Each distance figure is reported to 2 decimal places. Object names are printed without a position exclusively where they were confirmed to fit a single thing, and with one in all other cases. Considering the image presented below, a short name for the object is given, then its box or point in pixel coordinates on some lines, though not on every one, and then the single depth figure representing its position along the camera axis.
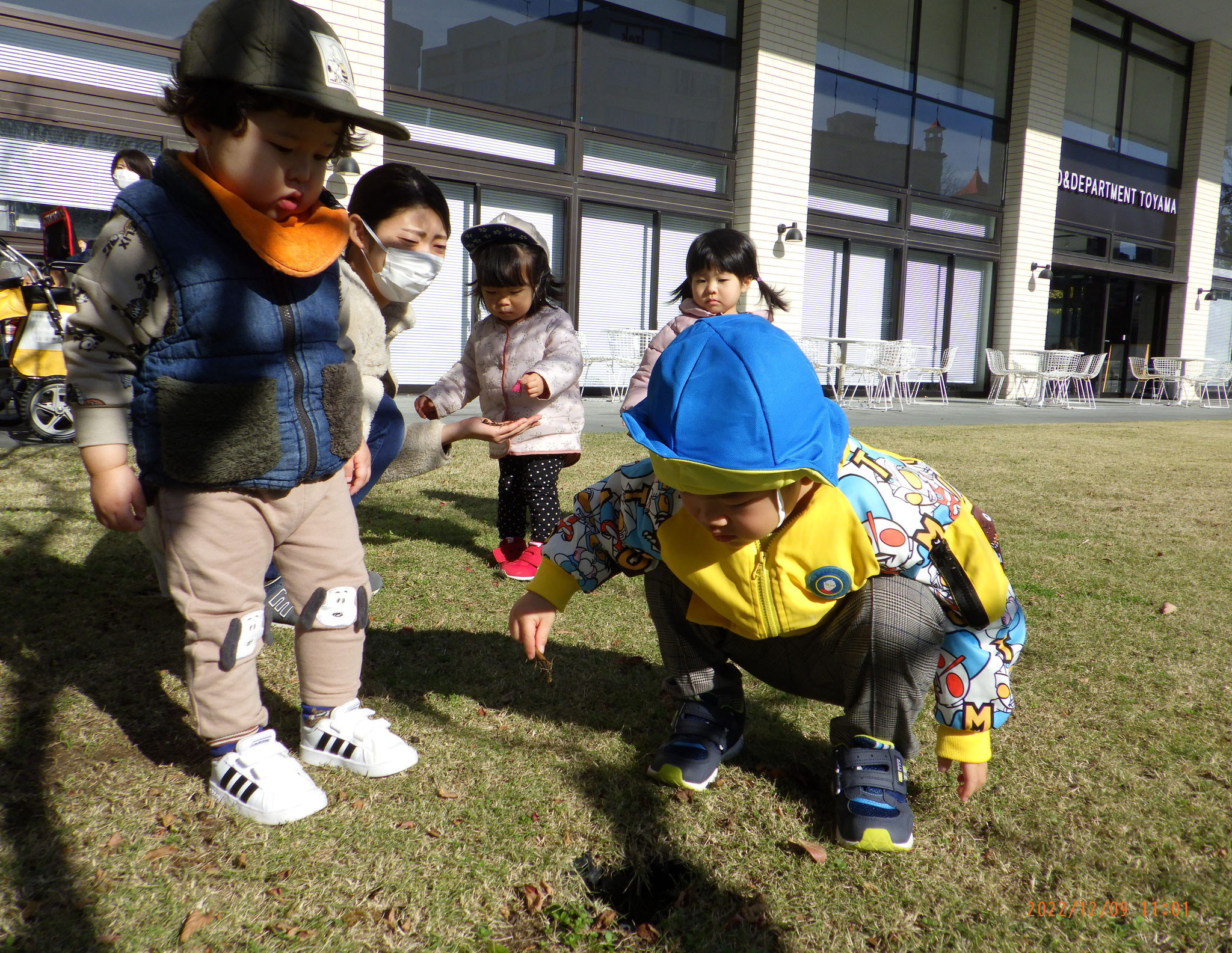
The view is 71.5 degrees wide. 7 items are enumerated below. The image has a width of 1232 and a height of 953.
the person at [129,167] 4.36
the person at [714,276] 3.79
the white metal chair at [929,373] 13.42
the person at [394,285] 2.51
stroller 5.60
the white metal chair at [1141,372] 16.78
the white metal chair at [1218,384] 16.97
